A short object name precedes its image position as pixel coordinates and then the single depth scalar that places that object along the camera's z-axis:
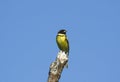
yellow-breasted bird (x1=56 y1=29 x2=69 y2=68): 18.14
